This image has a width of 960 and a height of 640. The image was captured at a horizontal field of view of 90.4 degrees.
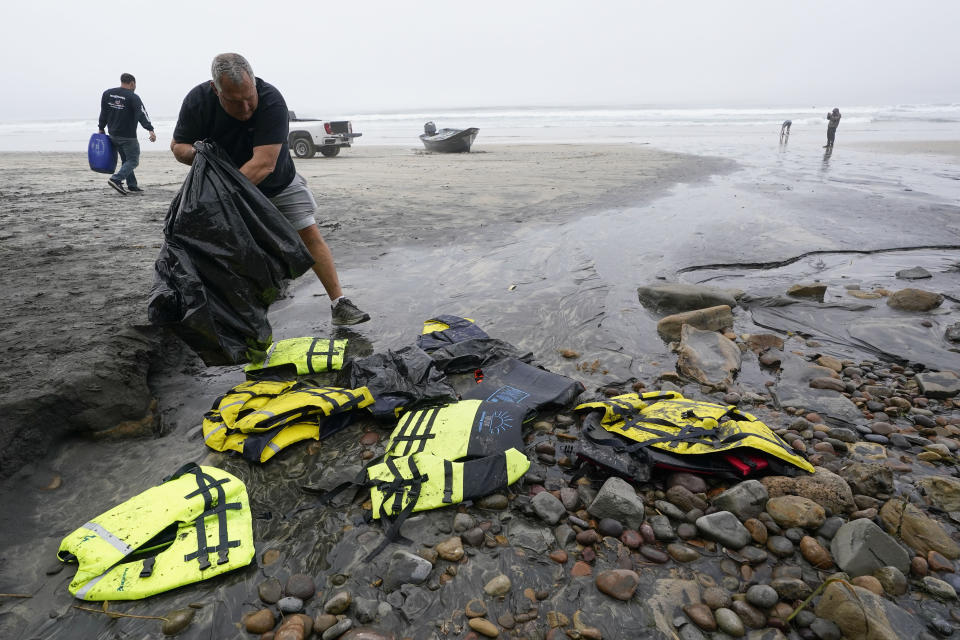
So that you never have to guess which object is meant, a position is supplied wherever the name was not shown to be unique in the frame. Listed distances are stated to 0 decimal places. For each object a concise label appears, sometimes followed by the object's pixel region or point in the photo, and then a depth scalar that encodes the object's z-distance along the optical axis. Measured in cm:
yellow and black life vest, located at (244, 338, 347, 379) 304
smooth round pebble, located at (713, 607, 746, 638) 150
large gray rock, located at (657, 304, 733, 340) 367
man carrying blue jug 775
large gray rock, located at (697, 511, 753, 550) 181
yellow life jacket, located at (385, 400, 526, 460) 228
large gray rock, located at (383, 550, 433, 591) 171
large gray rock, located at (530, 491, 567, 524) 195
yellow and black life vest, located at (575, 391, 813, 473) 210
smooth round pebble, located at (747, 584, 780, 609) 157
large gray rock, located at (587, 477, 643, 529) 192
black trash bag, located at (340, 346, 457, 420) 263
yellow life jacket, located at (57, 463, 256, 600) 165
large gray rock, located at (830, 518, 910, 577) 167
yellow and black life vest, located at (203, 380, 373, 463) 234
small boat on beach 1884
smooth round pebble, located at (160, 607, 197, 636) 155
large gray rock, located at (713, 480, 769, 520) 191
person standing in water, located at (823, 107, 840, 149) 1603
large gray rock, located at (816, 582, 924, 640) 141
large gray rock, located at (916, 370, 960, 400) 275
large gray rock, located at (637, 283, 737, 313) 412
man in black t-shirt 271
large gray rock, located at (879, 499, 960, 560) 173
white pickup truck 1688
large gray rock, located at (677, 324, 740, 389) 303
